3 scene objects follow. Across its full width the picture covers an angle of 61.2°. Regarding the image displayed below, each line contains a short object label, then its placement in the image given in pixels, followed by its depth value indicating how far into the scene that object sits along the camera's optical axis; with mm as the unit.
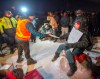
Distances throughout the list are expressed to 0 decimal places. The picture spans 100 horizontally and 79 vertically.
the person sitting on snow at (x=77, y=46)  2484
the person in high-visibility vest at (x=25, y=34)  2846
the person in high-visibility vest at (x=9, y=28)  3796
